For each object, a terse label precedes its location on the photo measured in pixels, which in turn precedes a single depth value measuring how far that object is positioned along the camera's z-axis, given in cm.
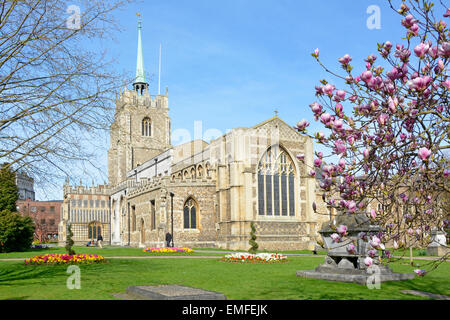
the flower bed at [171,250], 3070
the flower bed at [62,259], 1914
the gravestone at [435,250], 2702
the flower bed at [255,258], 2141
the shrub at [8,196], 3369
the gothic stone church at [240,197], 3681
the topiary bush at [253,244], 2531
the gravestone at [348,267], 1305
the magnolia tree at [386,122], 455
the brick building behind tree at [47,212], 8894
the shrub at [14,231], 3225
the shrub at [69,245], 2384
